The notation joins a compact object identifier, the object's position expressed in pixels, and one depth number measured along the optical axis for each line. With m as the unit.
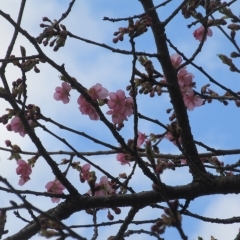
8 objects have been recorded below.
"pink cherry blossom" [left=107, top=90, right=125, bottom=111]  7.57
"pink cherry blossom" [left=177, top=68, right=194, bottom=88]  7.98
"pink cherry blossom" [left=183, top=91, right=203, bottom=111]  8.15
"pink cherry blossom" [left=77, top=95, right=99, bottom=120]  7.45
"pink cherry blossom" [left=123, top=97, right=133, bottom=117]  7.62
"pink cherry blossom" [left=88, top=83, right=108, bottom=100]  7.38
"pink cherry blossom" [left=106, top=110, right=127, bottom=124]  7.57
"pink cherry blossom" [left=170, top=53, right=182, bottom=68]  8.12
